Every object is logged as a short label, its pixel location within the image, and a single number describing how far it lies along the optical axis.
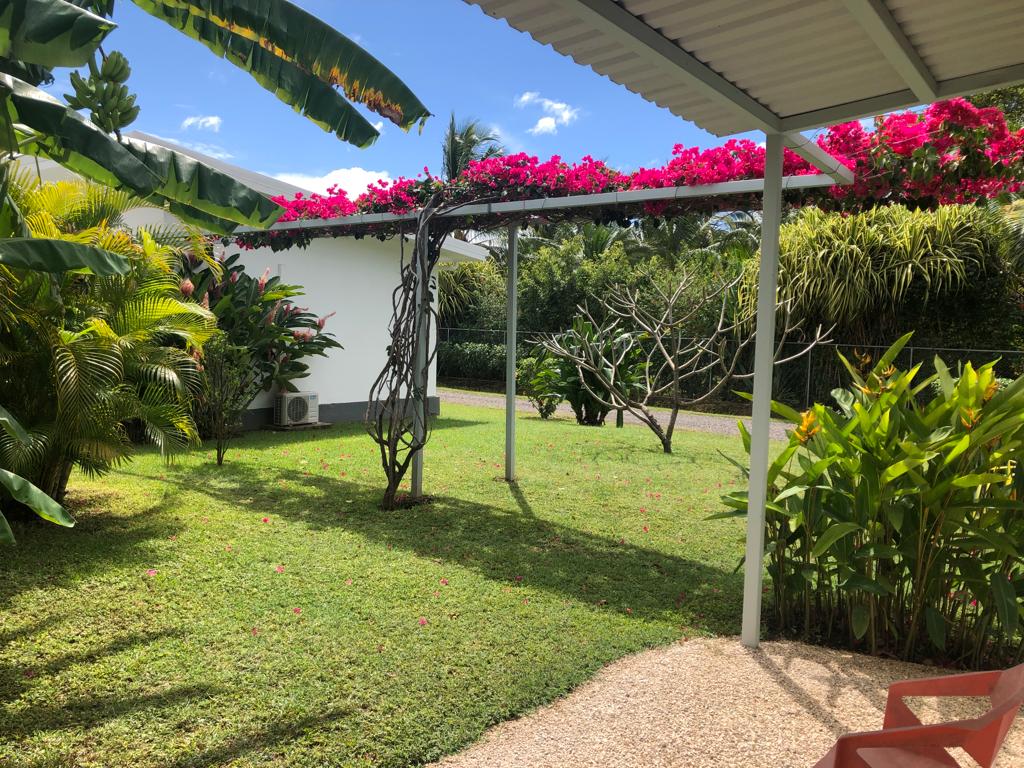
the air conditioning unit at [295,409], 11.43
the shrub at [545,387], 13.66
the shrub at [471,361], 22.84
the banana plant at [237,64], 3.65
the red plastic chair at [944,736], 1.51
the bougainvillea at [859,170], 4.53
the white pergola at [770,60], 2.74
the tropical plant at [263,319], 10.48
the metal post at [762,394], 3.79
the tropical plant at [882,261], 15.31
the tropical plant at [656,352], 10.32
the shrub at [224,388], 8.39
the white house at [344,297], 11.67
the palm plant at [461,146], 33.66
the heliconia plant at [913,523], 3.42
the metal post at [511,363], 7.68
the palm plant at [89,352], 5.17
